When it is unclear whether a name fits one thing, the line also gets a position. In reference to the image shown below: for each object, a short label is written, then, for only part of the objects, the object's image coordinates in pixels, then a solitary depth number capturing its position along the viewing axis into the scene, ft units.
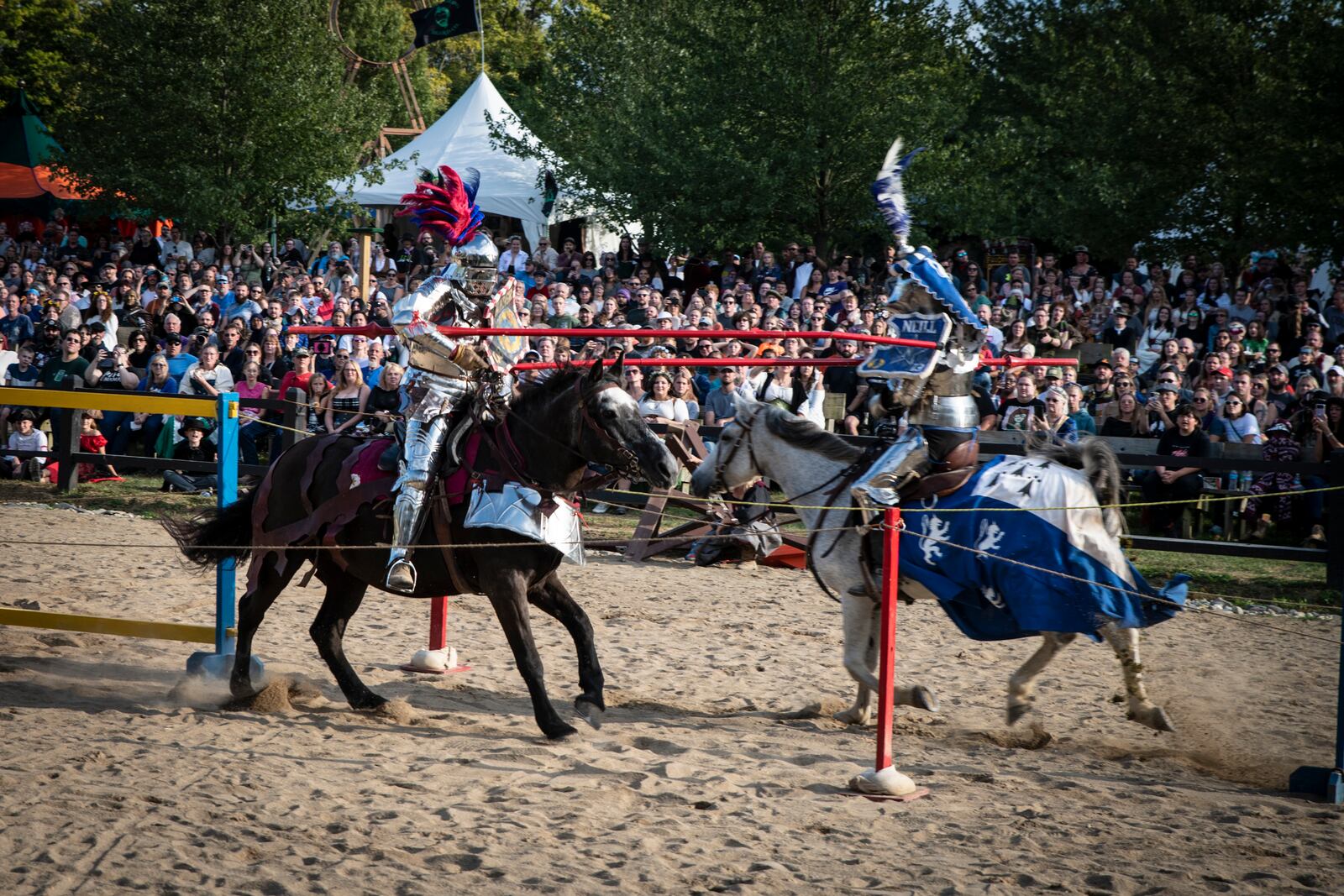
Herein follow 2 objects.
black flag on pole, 96.37
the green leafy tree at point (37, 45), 111.75
